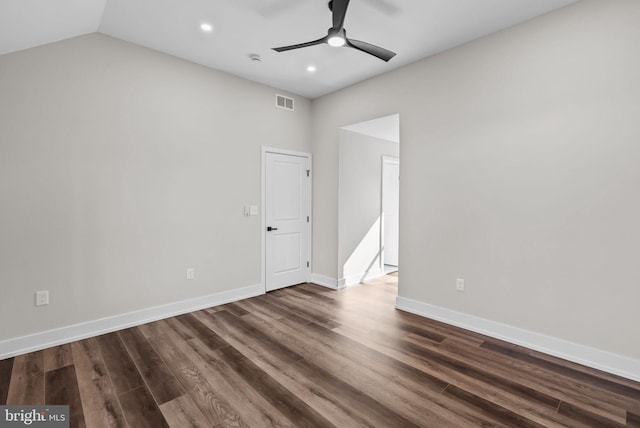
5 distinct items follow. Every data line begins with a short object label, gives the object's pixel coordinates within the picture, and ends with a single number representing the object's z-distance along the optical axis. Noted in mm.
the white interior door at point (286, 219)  4398
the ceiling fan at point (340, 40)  2193
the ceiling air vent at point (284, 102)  4426
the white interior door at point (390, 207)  5441
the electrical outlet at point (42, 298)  2672
